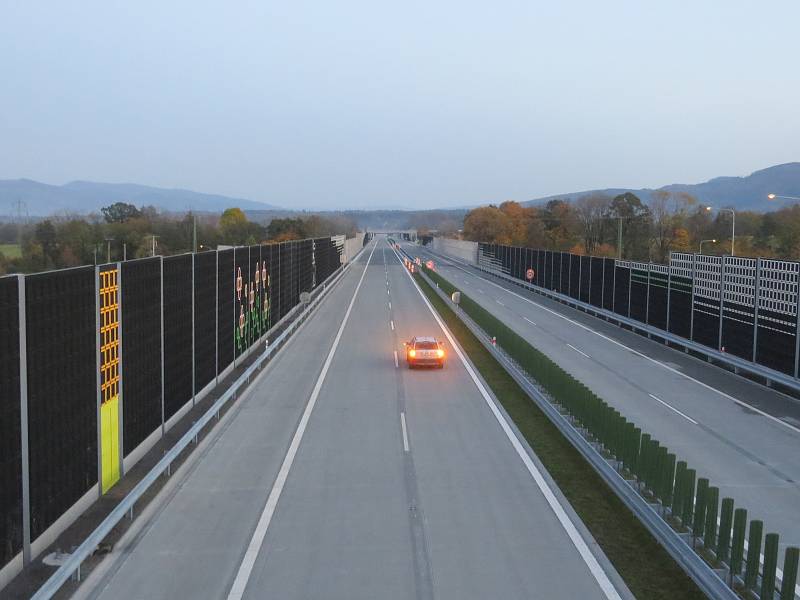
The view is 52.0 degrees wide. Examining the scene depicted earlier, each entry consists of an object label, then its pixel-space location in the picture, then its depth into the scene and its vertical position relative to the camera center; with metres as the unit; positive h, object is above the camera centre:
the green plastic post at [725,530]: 10.65 -3.75
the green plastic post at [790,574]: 8.78 -3.54
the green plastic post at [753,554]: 9.70 -3.69
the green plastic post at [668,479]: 12.88 -3.73
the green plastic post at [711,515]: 11.18 -3.72
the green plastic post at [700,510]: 11.51 -3.79
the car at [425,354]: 29.53 -4.11
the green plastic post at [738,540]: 10.09 -3.67
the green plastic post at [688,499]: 12.05 -3.79
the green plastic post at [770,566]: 9.27 -3.65
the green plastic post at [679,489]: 12.32 -3.73
